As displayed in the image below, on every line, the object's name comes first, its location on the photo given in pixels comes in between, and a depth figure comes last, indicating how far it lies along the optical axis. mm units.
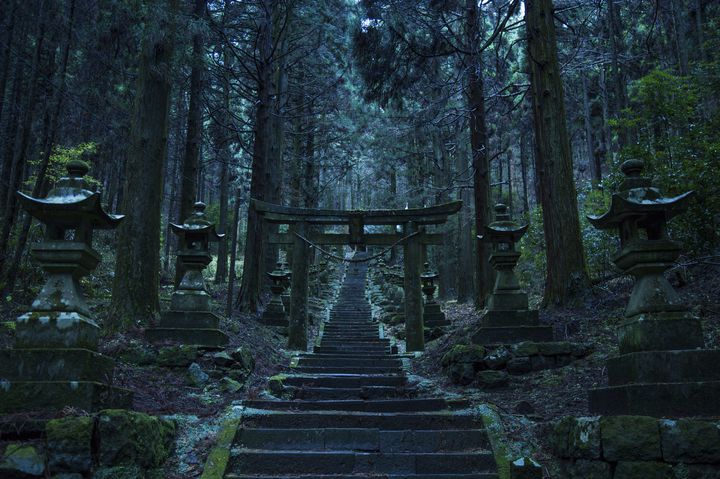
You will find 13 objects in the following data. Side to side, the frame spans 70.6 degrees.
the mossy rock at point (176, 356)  7645
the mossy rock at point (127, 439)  4094
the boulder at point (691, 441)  3721
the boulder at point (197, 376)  7359
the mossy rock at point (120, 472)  4020
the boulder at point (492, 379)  7461
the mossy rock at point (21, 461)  3674
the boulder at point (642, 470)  3816
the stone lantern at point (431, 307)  14531
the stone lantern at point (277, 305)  14047
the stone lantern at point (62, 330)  4277
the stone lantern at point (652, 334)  4156
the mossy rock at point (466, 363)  8070
